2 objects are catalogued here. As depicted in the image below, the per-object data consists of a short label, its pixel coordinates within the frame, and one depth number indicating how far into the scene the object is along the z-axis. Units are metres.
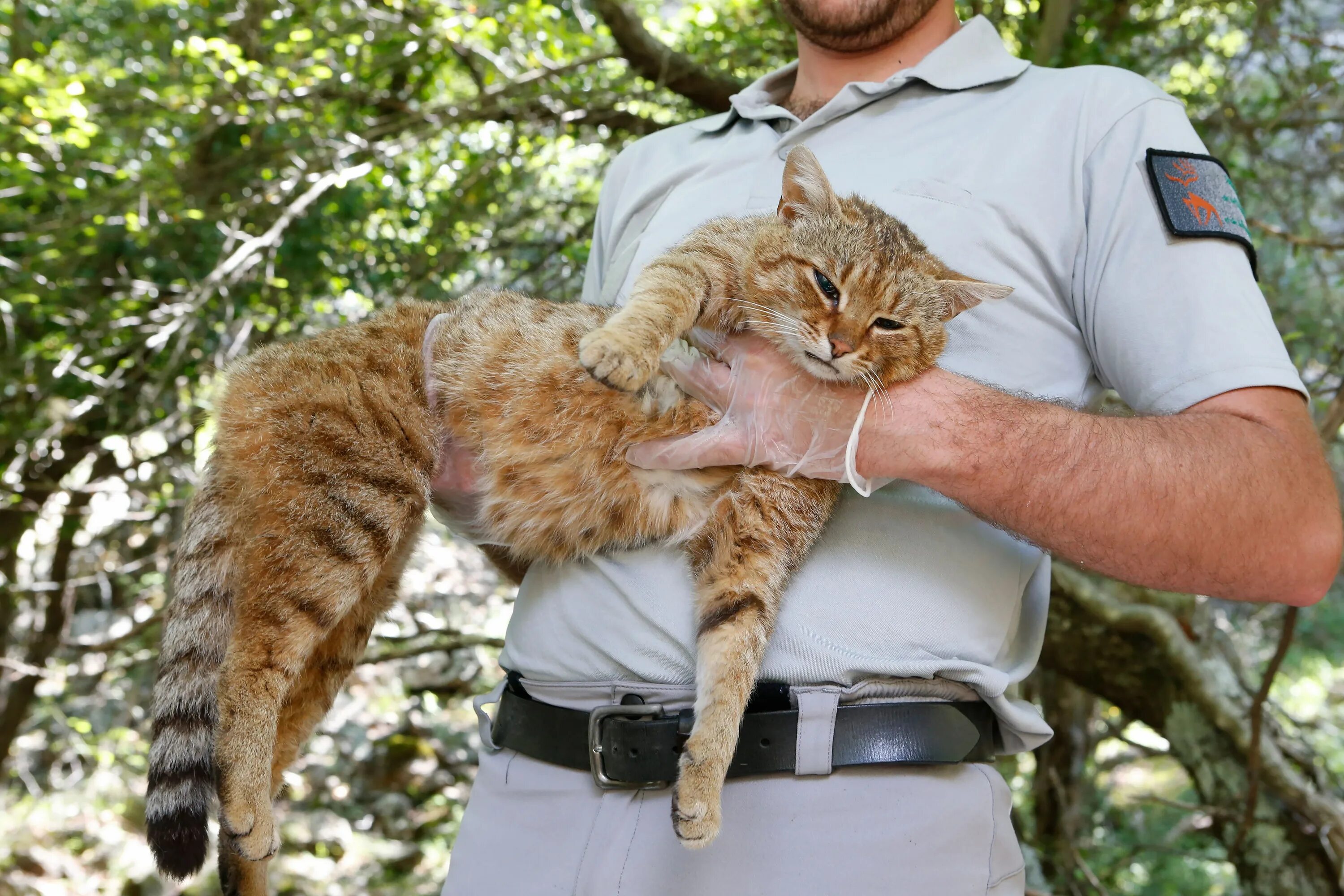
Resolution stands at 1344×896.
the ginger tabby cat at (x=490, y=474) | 2.19
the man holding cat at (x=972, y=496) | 1.83
